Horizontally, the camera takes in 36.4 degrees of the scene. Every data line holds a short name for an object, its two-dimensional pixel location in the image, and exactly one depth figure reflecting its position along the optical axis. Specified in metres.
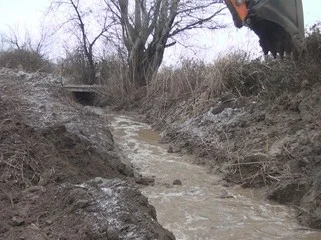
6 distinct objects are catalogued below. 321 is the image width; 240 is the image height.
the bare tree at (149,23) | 19.47
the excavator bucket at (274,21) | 4.12
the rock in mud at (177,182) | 7.02
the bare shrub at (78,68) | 22.19
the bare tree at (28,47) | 26.78
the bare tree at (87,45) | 21.78
